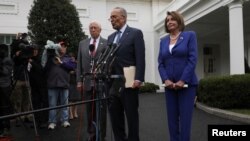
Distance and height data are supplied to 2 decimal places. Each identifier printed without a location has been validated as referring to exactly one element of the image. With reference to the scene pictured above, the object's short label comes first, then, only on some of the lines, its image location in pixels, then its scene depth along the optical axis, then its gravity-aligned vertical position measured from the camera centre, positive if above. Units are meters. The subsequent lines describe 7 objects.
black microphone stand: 4.00 +0.01
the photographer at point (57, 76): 7.31 +0.01
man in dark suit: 4.43 +0.01
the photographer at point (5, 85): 6.10 -0.14
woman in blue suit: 4.08 +0.01
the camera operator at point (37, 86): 7.25 -0.19
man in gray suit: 5.09 +0.19
